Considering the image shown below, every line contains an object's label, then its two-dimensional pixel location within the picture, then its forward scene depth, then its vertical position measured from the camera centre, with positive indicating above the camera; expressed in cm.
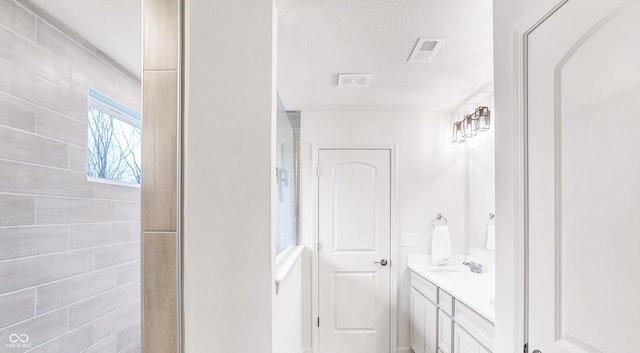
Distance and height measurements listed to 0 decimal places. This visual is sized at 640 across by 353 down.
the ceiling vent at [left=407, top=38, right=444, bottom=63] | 211 +78
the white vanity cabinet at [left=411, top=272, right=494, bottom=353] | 218 -98
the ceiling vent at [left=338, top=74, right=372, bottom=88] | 271 +75
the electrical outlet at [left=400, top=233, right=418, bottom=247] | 373 -55
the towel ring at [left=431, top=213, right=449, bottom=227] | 374 -37
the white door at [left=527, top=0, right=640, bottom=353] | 90 +1
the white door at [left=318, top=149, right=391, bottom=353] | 372 -67
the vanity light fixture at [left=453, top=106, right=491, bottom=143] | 300 +49
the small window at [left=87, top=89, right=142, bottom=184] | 96 +11
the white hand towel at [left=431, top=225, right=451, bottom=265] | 354 -59
